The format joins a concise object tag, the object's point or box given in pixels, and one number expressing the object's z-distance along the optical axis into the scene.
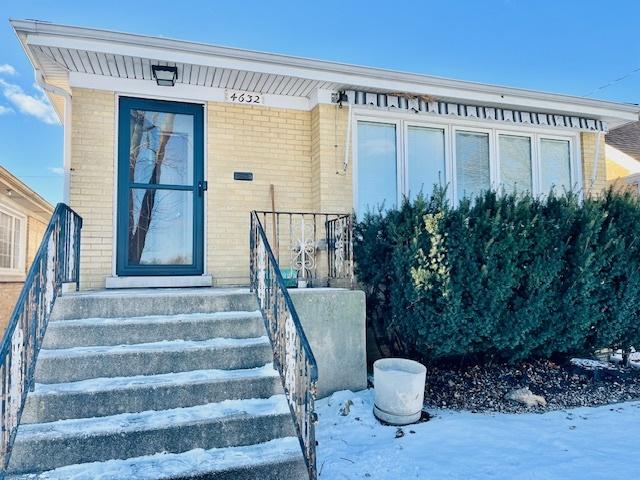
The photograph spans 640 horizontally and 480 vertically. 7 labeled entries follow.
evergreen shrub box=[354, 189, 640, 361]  4.43
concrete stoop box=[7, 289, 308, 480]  2.57
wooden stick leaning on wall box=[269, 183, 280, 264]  5.56
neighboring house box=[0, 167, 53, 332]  9.45
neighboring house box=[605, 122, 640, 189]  10.19
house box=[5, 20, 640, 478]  2.81
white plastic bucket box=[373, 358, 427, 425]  3.79
